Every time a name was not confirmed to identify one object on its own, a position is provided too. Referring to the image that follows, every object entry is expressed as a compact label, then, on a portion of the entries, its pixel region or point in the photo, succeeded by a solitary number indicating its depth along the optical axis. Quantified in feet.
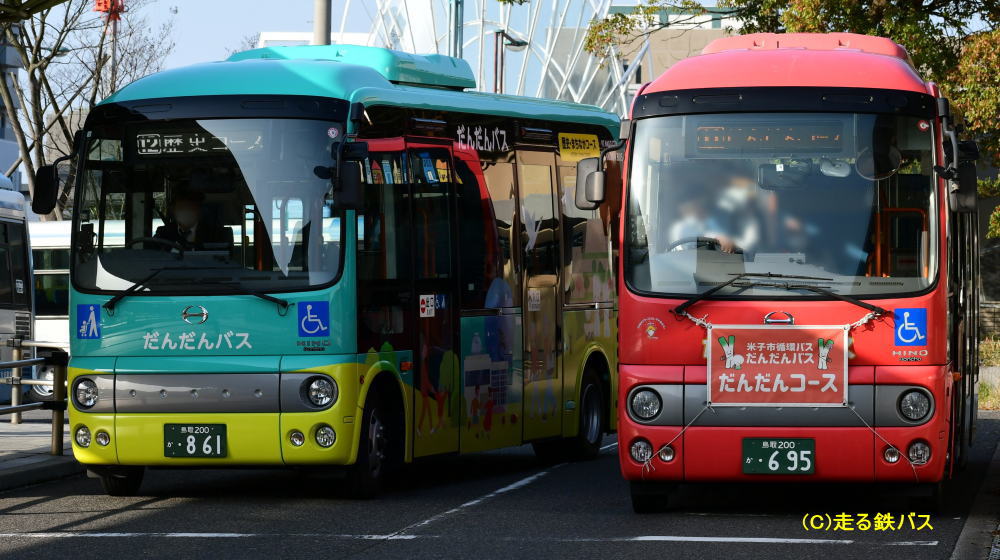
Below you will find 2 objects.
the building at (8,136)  223.30
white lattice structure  245.45
